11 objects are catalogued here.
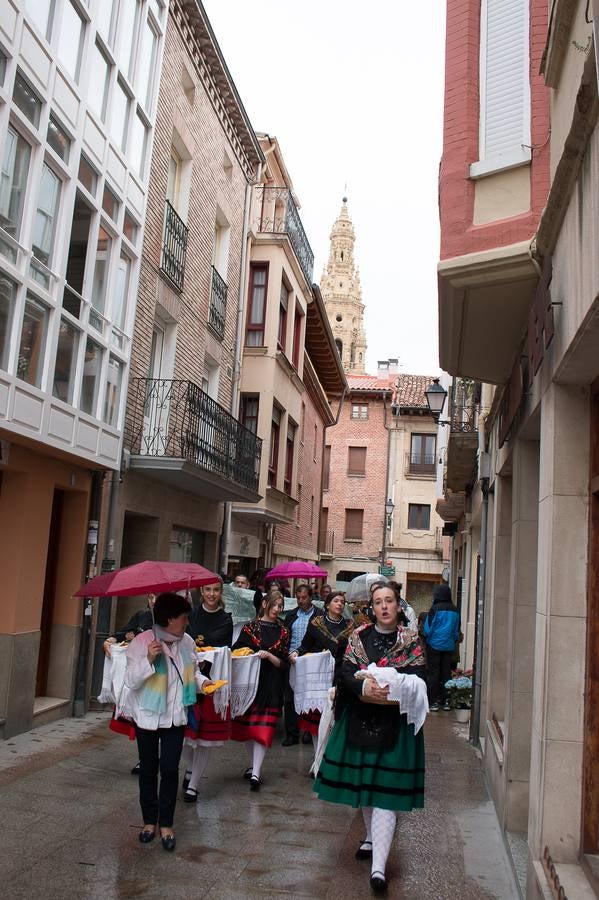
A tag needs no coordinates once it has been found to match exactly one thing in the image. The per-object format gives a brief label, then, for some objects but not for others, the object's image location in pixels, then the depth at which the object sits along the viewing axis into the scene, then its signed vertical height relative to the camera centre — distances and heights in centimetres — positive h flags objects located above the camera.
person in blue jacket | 1509 -66
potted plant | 1471 -150
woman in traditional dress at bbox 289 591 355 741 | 948 -52
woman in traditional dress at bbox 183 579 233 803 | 780 -113
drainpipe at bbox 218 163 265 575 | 2014 +503
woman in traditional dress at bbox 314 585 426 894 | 602 -100
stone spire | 10881 +3510
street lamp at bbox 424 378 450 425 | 1664 +369
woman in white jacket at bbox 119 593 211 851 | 642 -88
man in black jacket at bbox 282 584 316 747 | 1109 -44
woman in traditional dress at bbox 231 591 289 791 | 848 -92
